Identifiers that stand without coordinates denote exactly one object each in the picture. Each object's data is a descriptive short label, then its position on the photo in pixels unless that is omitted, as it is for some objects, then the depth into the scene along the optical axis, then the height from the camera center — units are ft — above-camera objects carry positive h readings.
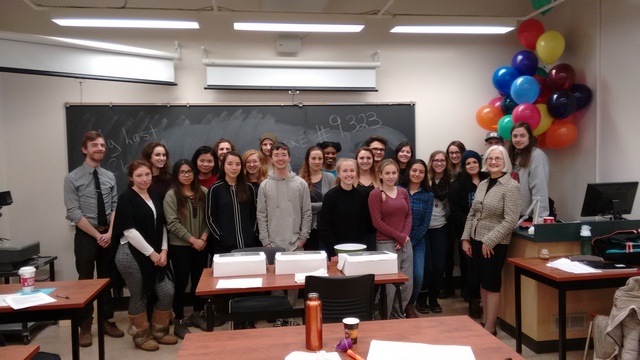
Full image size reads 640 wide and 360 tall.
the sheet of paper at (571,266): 9.69 -2.23
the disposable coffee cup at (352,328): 5.92 -2.08
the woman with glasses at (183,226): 12.65 -1.54
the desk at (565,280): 9.45 -2.44
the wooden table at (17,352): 6.04 -2.40
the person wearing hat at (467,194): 14.03 -0.85
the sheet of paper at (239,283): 8.95 -2.25
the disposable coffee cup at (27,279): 8.72 -2.00
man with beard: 12.87 -1.20
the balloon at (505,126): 14.64 +1.25
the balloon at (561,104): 14.03 +1.84
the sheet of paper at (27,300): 8.12 -2.29
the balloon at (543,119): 14.35 +1.43
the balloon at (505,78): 15.24 +2.92
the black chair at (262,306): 8.97 -2.93
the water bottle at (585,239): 11.09 -1.82
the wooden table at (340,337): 5.80 -2.31
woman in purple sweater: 12.04 -1.34
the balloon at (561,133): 14.58 +0.99
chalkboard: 15.66 +1.58
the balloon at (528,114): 13.83 +1.53
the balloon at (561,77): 14.46 +2.77
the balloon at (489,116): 15.89 +1.71
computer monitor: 11.32 -0.88
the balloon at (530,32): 15.05 +4.38
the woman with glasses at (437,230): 14.35 -1.99
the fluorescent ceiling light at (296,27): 13.96 +4.40
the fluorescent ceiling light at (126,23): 13.39 +4.45
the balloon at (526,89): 14.06 +2.32
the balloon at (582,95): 14.56 +2.18
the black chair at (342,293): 8.02 -2.20
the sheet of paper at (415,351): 5.59 -2.30
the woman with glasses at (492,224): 11.69 -1.54
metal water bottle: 5.73 -1.94
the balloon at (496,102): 15.99 +2.24
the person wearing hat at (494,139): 15.75 +0.91
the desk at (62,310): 8.23 -2.43
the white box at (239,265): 9.78 -2.02
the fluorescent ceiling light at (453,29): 14.75 +4.52
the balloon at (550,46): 14.32 +3.71
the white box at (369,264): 9.73 -2.04
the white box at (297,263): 9.87 -2.03
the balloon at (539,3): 15.08 +5.35
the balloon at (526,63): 14.89 +3.33
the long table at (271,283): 8.84 -2.27
